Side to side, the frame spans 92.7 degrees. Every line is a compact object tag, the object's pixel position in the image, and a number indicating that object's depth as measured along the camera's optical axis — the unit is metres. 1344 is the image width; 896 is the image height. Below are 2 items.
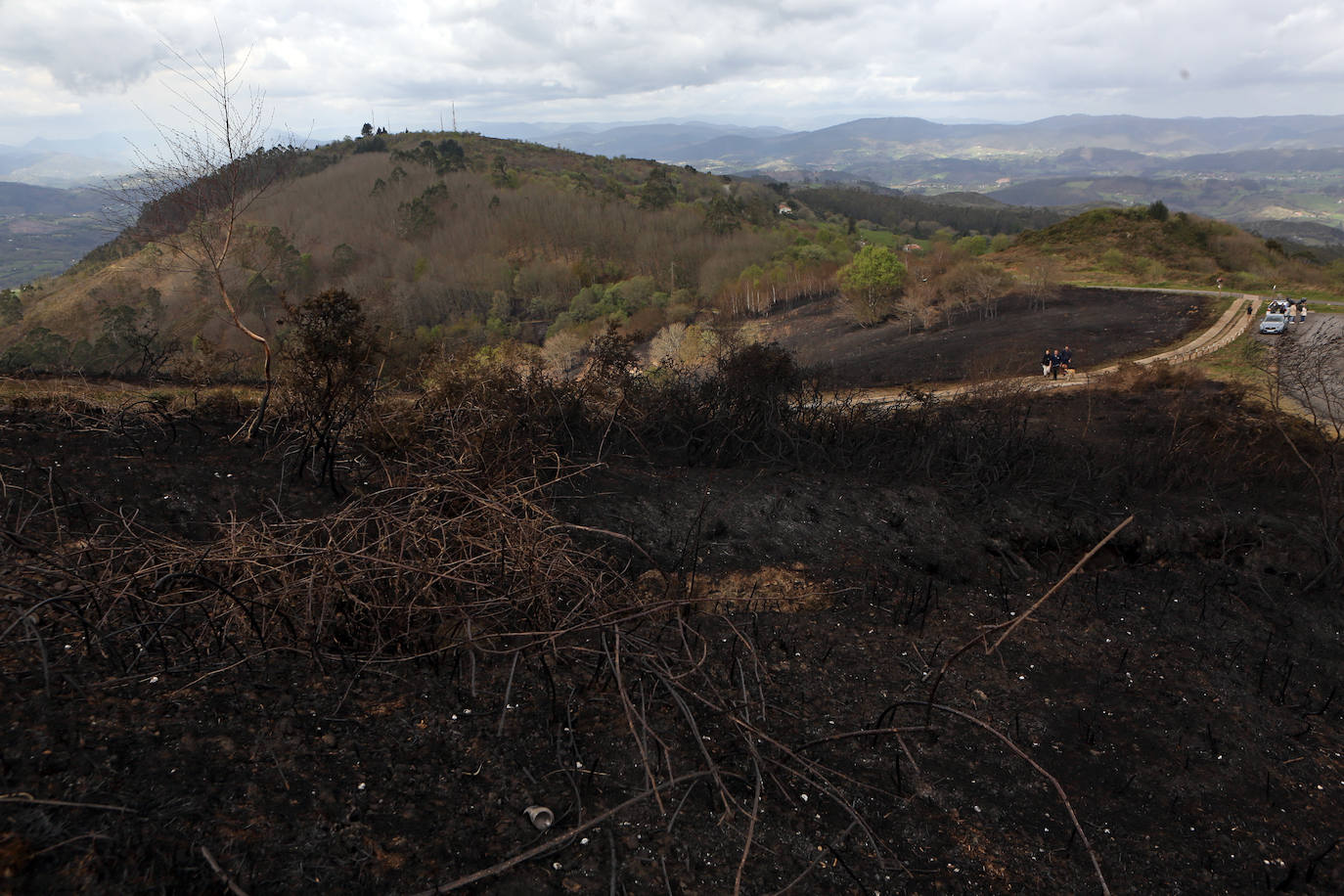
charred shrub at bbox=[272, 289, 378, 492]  5.29
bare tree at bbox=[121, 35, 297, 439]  8.04
